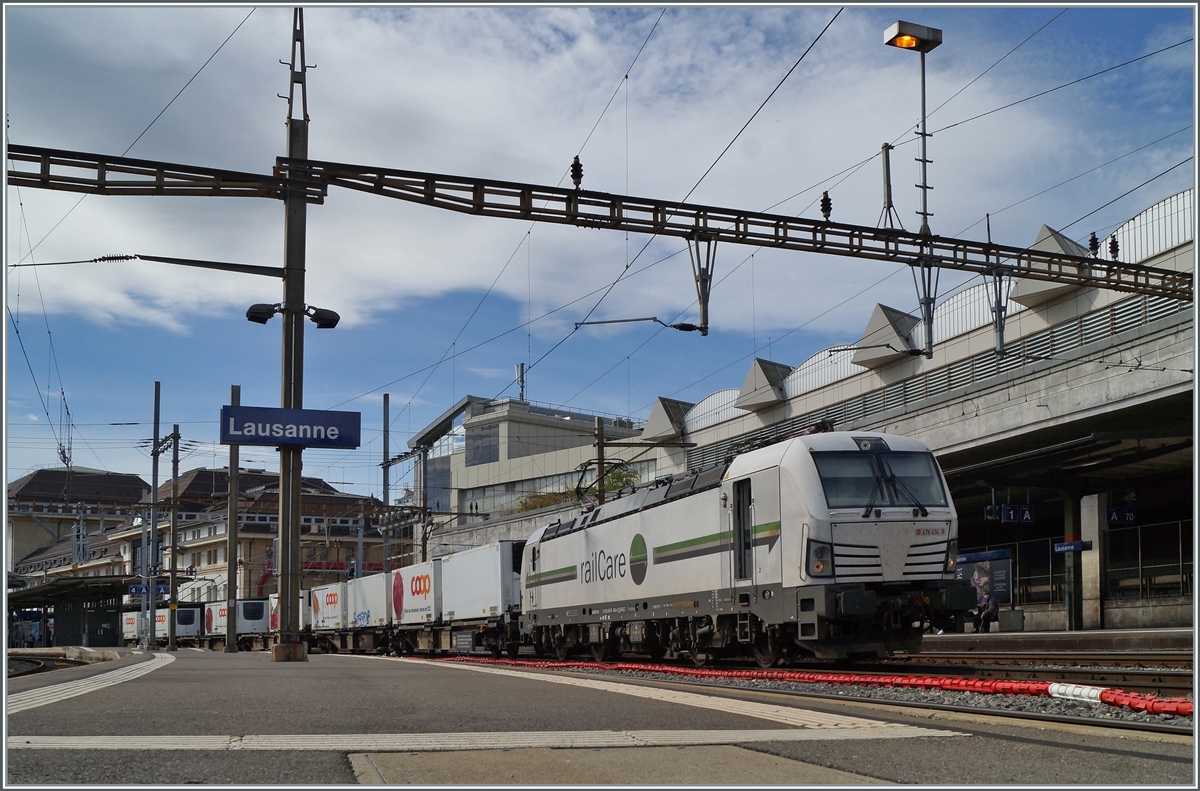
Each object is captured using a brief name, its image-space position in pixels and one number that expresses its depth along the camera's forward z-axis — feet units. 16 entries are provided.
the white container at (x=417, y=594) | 114.73
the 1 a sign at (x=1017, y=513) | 97.60
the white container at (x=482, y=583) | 96.02
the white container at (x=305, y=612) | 174.19
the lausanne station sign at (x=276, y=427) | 73.00
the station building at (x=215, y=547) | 270.26
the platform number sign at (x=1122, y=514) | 100.12
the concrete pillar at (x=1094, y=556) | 101.24
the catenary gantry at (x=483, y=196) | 56.59
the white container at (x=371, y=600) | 132.05
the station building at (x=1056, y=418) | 80.28
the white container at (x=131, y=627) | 224.68
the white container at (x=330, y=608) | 149.28
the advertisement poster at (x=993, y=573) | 103.40
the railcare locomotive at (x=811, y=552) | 48.14
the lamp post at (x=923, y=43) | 61.87
